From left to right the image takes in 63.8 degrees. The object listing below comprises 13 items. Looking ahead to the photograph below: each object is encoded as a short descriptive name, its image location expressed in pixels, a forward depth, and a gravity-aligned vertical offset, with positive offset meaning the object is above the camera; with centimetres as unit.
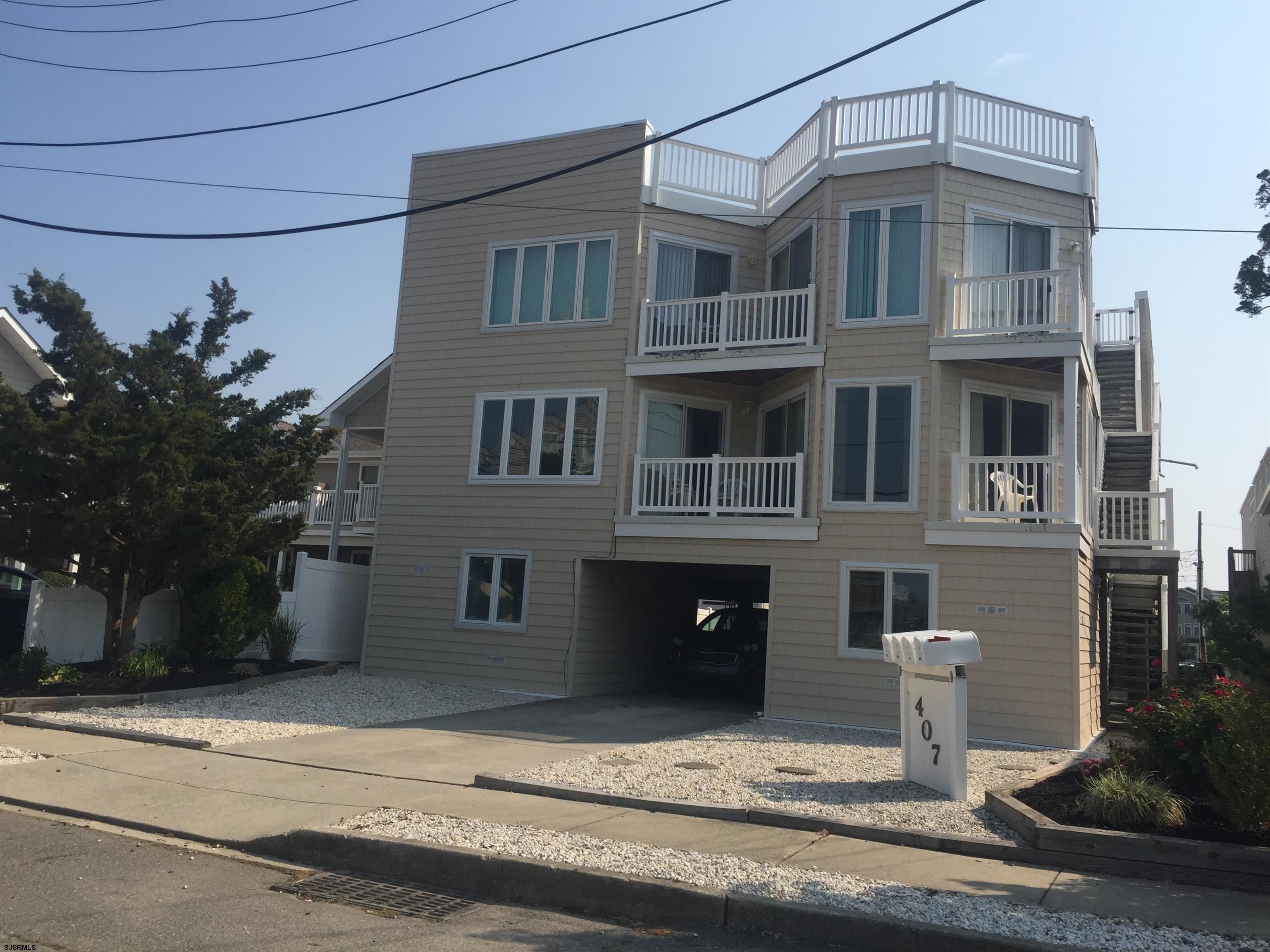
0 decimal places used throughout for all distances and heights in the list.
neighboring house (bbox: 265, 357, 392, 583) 2250 +296
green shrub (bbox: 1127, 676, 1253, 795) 761 -63
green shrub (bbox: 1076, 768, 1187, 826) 706 -110
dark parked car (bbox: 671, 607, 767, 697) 1638 -54
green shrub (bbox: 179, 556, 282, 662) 1516 -42
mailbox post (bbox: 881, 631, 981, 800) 852 -61
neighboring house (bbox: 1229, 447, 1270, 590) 2197 +354
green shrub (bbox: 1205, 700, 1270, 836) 666 -79
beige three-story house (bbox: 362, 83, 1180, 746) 1395 +301
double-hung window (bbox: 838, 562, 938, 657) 1395 +35
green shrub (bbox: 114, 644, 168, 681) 1392 -118
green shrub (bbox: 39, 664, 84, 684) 1324 -131
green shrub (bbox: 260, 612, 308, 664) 1692 -85
